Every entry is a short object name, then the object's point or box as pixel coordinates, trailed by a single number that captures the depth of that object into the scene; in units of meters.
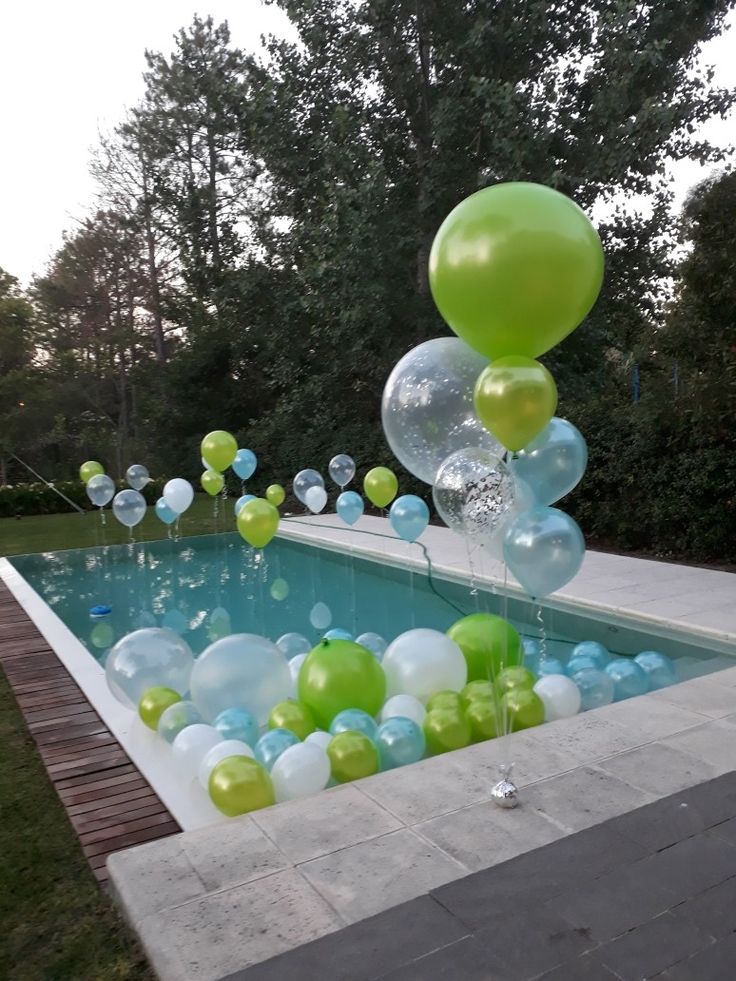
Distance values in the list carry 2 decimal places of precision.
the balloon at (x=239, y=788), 3.05
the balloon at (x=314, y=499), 9.42
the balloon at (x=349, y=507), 8.78
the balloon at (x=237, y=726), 3.73
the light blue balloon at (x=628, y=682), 4.34
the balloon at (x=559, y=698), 3.96
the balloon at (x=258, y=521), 6.38
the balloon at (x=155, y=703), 4.07
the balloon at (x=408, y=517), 6.74
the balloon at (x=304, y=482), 9.53
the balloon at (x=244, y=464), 9.73
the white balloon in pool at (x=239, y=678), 4.00
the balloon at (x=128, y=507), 8.51
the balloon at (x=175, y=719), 3.89
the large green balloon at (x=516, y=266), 2.56
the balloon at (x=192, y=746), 3.53
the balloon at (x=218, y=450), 8.31
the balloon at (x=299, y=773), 3.19
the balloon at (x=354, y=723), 3.63
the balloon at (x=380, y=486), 7.68
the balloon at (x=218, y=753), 3.32
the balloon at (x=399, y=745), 3.47
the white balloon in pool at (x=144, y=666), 4.30
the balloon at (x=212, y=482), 9.08
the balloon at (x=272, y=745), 3.45
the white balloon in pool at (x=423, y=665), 4.15
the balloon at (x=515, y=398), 2.69
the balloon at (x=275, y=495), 8.95
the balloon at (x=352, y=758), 3.30
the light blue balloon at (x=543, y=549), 3.38
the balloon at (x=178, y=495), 8.63
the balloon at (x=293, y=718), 3.78
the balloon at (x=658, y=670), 4.51
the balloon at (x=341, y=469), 9.65
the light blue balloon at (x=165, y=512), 8.77
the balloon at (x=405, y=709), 3.87
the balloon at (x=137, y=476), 9.48
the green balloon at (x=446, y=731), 3.61
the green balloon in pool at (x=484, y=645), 4.58
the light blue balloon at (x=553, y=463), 3.87
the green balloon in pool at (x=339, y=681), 3.90
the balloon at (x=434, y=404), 3.65
